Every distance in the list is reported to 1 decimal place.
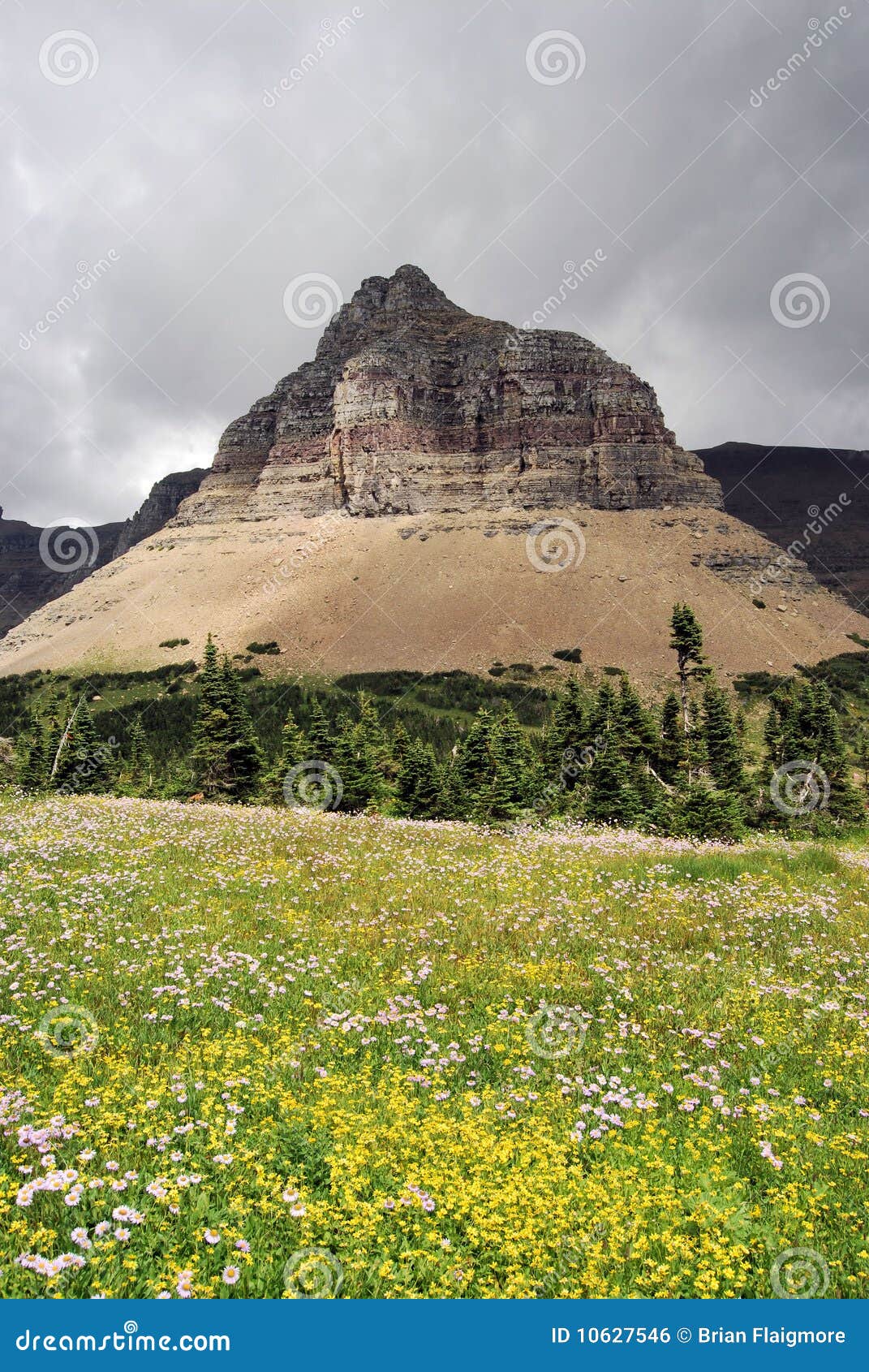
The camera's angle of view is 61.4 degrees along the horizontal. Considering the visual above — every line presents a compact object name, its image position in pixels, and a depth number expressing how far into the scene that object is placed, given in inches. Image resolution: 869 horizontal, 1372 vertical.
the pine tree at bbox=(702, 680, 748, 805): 1149.1
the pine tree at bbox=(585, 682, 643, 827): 972.6
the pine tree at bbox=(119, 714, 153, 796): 1508.4
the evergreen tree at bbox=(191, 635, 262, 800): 1301.7
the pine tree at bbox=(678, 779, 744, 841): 817.5
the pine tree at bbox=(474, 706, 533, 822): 1061.1
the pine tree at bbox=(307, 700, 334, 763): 1363.4
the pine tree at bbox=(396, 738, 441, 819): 1115.3
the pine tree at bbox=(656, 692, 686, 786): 1192.8
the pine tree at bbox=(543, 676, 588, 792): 1267.2
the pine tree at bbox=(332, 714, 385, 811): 1206.3
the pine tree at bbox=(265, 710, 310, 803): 1255.5
